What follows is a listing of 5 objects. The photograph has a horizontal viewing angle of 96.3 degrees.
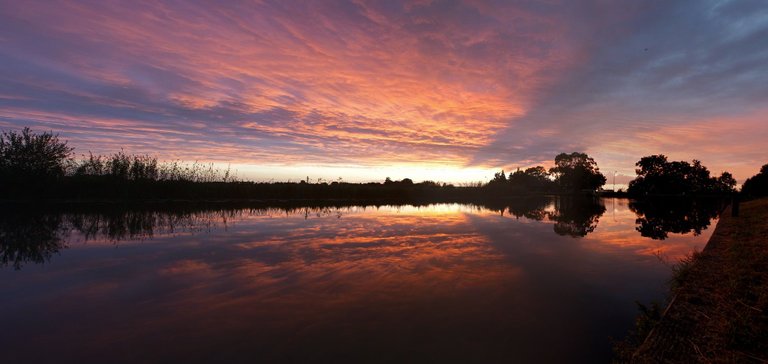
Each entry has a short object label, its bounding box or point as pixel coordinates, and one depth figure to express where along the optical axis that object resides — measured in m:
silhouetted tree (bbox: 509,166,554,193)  97.41
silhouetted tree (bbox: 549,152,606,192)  101.06
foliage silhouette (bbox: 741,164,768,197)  62.26
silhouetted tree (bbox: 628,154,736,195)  83.31
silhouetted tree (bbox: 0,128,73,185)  27.75
